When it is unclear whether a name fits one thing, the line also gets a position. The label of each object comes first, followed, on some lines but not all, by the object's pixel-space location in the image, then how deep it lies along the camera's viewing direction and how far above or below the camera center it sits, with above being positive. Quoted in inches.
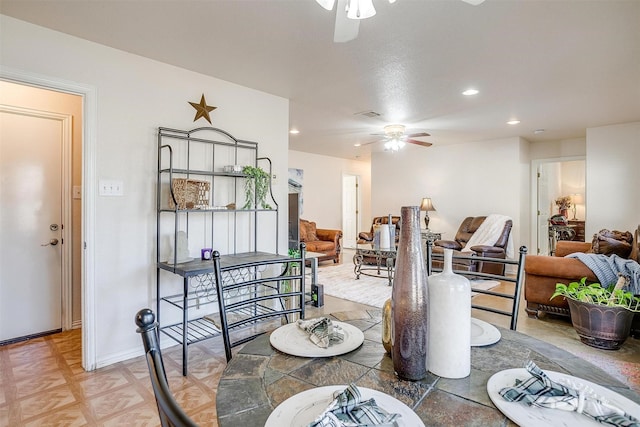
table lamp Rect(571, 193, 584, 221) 322.8 +12.0
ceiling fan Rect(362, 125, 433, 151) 198.5 +44.3
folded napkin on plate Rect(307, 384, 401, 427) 25.0 -15.7
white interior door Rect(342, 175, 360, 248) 365.7 +1.5
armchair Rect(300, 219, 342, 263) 255.3 -22.7
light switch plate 98.0 +6.7
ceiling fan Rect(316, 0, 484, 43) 56.6 +36.8
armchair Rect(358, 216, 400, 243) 257.4 -9.5
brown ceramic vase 33.1 -8.9
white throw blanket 217.3 -13.8
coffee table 190.2 -29.9
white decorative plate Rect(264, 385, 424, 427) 27.2 -16.9
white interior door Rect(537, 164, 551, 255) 252.6 +1.1
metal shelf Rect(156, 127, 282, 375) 104.7 -1.6
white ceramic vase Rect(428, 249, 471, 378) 33.4 -11.2
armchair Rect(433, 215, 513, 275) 200.5 -20.7
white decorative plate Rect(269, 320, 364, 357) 40.4 -16.7
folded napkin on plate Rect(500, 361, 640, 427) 26.2 -15.6
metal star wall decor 117.4 +35.6
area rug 169.0 -42.4
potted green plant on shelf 120.7 +9.1
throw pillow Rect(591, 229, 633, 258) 131.2 -13.2
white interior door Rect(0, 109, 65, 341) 113.7 -4.9
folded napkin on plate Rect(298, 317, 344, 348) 42.6 -16.0
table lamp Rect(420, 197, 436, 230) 260.5 +4.4
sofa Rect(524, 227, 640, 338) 123.2 -25.2
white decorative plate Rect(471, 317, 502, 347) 43.2 -16.5
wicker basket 103.4 +5.4
